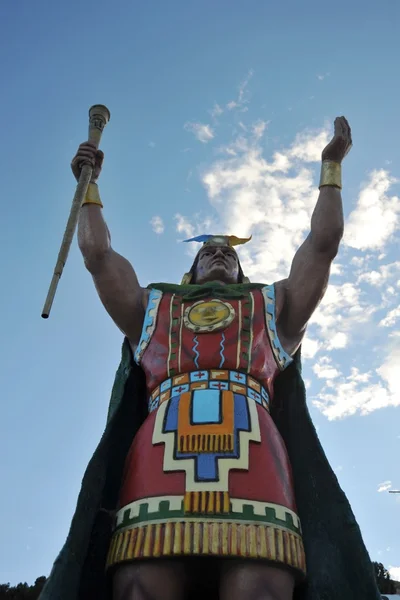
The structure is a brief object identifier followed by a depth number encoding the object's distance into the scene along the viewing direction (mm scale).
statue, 3121
